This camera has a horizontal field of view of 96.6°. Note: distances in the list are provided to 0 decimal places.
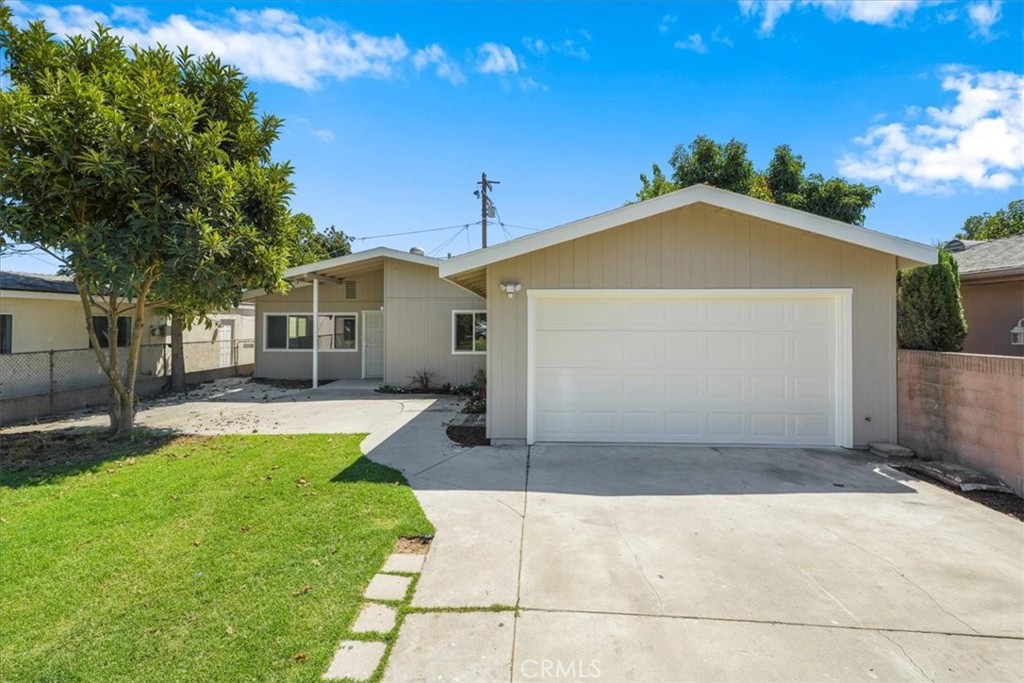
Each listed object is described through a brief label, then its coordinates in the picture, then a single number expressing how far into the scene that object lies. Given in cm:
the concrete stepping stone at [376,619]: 277
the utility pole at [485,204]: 2078
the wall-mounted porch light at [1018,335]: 722
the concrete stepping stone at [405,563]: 348
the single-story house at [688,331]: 667
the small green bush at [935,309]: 618
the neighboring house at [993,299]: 776
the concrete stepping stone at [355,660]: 239
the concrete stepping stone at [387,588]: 312
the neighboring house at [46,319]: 1041
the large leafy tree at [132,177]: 639
